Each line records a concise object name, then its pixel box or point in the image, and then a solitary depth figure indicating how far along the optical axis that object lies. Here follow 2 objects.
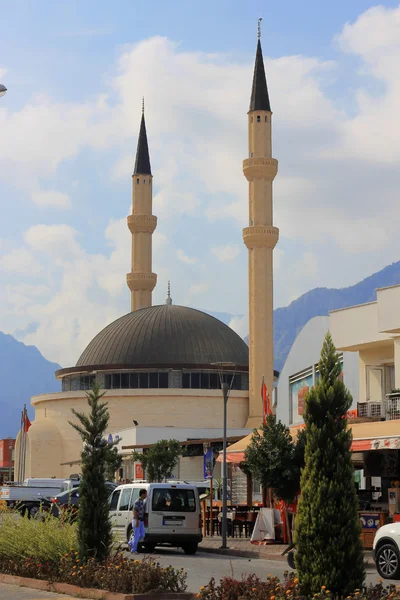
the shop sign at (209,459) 35.72
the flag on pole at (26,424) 72.06
